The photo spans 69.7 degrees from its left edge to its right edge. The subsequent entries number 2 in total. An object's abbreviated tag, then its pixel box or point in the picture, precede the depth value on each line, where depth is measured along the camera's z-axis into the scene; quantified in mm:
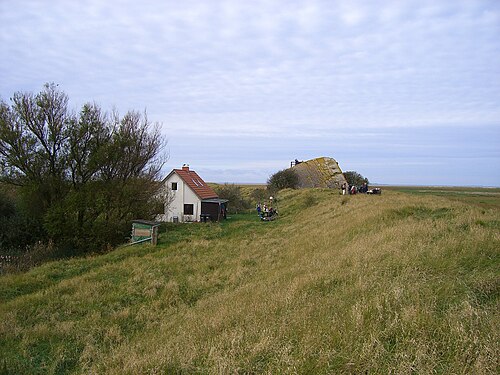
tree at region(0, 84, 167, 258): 17688
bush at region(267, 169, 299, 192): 45594
